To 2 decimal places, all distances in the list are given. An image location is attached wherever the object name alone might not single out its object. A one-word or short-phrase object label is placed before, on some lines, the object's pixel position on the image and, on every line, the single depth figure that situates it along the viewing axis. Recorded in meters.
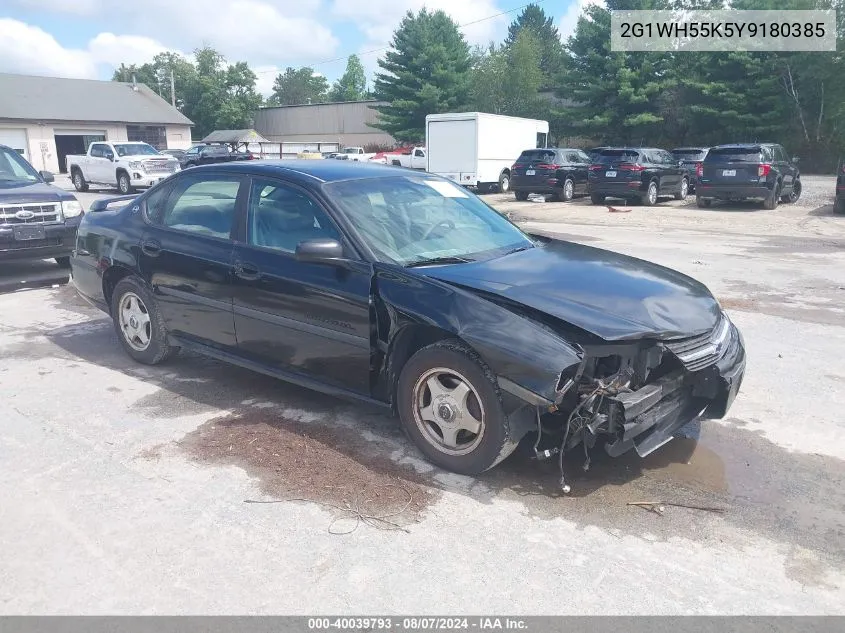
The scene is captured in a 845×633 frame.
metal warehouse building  61.84
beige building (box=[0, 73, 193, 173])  45.79
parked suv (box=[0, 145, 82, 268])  8.72
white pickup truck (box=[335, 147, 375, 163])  38.35
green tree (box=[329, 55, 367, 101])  119.69
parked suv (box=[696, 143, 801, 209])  18.81
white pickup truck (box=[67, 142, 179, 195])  25.36
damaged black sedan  3.50
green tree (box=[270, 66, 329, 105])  120.25
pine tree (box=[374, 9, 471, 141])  47.53
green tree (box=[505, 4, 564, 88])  92.59
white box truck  25.89
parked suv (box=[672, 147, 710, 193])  24.00
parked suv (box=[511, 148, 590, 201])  22.83
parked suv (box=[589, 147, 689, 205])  20.83
